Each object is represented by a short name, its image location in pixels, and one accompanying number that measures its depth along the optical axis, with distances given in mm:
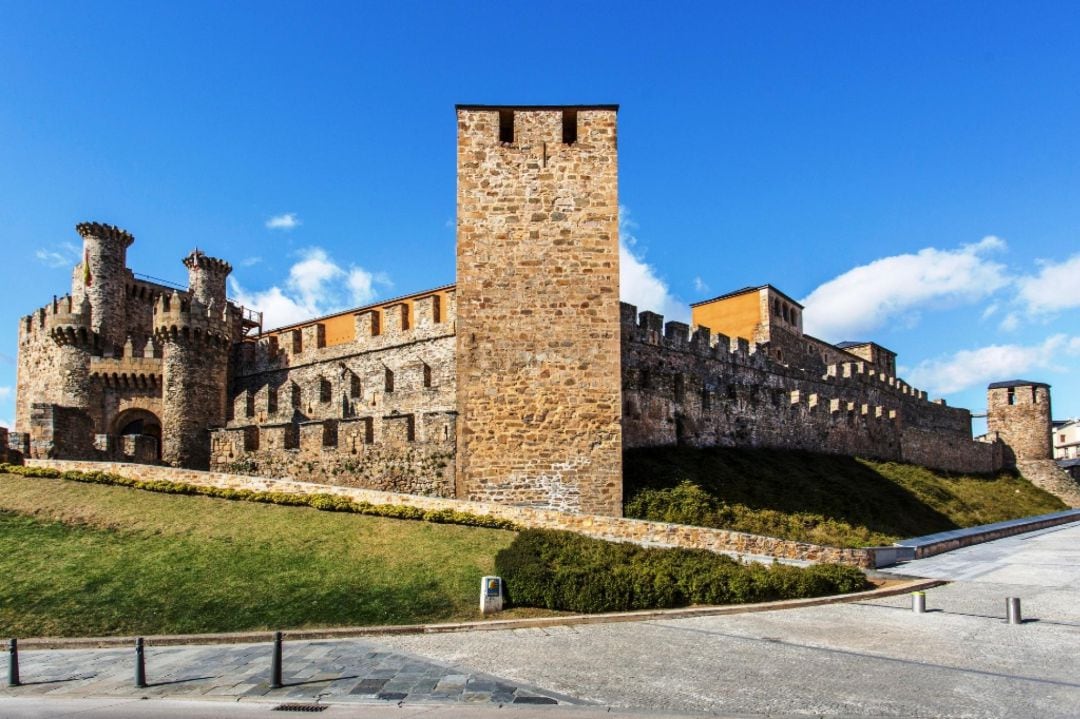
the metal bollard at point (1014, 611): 11141
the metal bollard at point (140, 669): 9016
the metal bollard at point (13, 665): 9367
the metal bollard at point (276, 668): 8828
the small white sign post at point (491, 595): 12336
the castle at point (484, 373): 18547
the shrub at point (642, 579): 12430
